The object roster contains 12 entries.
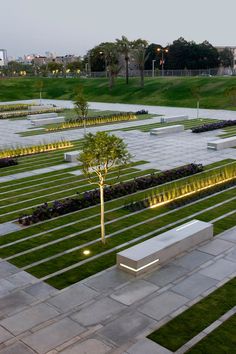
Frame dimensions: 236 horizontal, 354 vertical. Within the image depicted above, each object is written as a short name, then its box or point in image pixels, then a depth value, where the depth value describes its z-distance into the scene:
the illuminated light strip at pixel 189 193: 17.72
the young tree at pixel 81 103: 33.75
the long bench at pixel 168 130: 34.34
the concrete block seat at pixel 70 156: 25.38
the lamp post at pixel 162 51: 100.82
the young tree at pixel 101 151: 13.64
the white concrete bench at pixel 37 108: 55.19
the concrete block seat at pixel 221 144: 28.09
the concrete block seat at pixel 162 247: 11.87
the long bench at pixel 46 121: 42.72
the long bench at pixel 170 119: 41.19
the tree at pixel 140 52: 70.12
